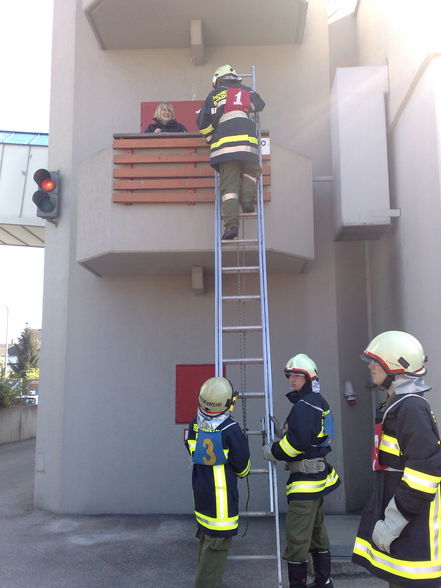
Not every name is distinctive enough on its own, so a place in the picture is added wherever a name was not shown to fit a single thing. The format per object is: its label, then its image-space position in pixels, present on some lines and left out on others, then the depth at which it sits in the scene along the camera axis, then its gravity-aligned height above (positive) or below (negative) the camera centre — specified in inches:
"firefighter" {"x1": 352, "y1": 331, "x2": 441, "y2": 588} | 109.0 -23.9
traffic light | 289.3 +90.6
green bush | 610.2 -30.5
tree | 1763.0 +59.2
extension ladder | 184.7 +29.9
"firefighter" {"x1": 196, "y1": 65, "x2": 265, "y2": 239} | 221.5 +90.7
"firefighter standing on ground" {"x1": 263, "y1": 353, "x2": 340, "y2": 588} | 163.5 -31.8
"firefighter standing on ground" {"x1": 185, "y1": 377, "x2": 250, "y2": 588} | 157.6 -31.4
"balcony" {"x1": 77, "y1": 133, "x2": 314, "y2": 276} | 245.6 +72.9
